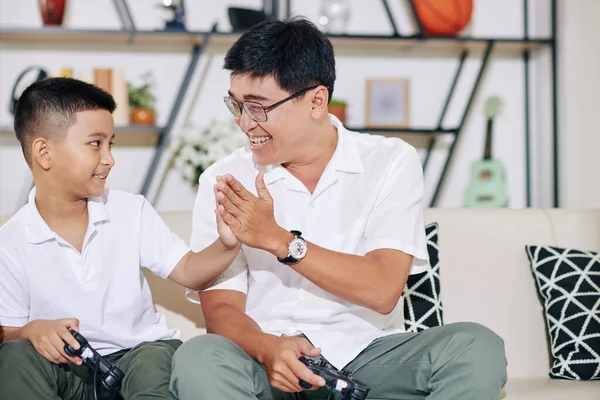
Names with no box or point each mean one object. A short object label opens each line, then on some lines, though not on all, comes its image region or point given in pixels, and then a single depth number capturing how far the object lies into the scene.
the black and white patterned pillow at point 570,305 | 2.16
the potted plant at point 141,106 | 4.14
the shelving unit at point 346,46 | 4.13
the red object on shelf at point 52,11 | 4.08
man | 1.70
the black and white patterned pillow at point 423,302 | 2.18
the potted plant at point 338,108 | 4.21
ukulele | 4.29
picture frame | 4.41
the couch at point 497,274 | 2.24
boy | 1.92
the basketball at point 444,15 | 4.24
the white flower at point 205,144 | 3.92
